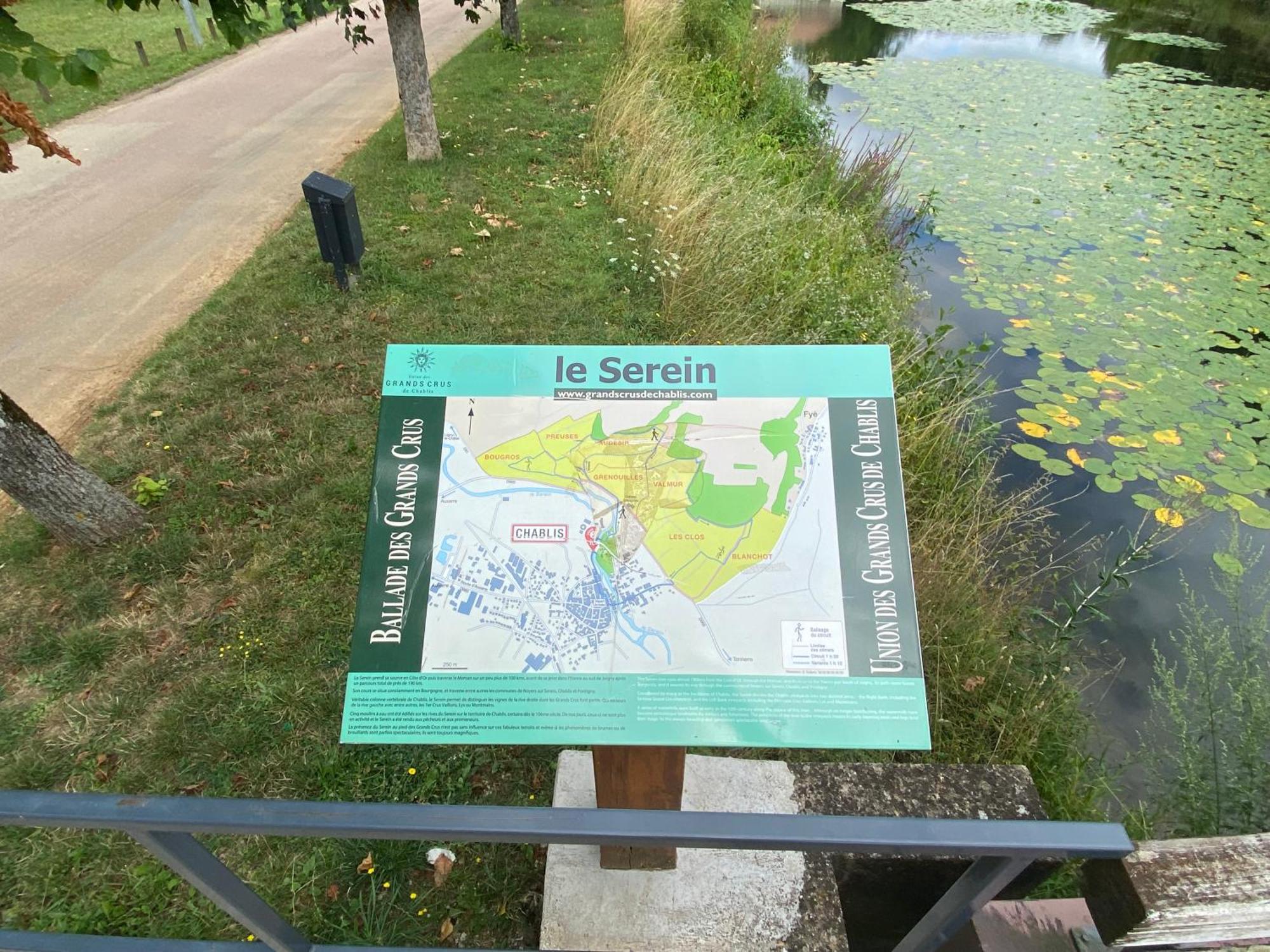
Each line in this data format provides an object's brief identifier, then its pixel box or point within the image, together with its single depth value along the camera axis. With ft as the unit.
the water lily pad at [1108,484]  15.01
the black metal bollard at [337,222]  15.33
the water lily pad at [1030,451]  15.87
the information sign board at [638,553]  5.10
